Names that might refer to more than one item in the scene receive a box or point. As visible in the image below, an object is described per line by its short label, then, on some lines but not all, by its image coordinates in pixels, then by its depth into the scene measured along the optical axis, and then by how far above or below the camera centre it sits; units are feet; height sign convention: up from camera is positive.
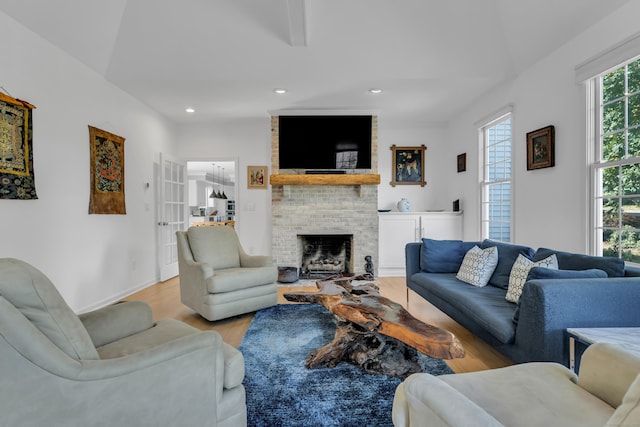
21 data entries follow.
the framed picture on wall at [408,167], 18.16 +2.37
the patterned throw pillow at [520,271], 7.23 -1.51
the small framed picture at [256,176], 17.92 +1.82
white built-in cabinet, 16.46 -1.08
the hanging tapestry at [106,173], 11.31 +1.40
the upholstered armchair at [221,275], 9.73 -2.08
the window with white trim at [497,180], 13.26 +1.24
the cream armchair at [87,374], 3.12 -1.81
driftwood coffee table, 5.81 -2.33
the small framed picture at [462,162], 15.97 +2.35
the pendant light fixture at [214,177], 30.01 +3.78
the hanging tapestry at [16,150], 8.09 +1.59
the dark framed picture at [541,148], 10.25 +2.00
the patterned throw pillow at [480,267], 9.30 -1.70
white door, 15.71 +0.01
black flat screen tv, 15.93 +3.40
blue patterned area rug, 5.28 -3.39
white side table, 4.94 -2.06
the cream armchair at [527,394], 2.90 -2.05
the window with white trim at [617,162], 7.97 +1.18
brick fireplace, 16.29 -0.39
